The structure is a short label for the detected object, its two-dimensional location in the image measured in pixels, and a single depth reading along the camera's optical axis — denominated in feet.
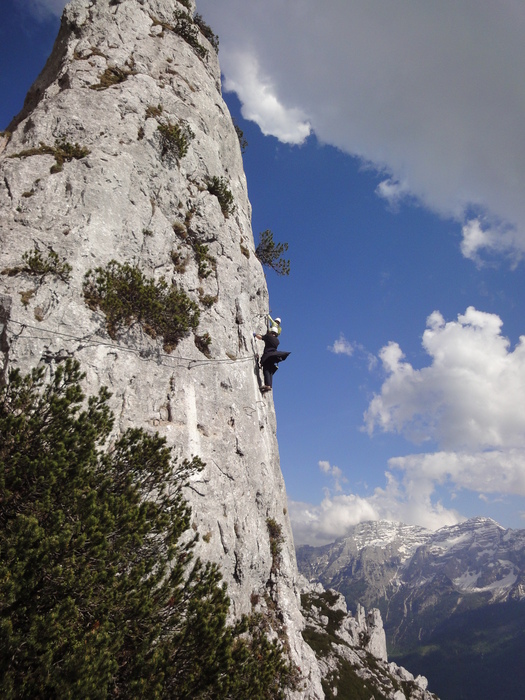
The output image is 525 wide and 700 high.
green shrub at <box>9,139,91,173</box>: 59.11
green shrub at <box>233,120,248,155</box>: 122.93
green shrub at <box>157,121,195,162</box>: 74.13
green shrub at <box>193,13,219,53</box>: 118.01
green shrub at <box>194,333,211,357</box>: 62.13
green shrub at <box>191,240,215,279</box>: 69.67
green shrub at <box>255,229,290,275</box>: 103.81
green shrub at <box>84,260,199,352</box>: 49.34
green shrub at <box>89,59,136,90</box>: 74.59
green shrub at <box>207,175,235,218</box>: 82.38
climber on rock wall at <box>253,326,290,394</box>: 71.82
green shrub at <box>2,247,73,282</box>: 45.21
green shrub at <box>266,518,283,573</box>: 63.32
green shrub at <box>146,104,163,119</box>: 75.97
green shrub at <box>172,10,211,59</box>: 105.70
